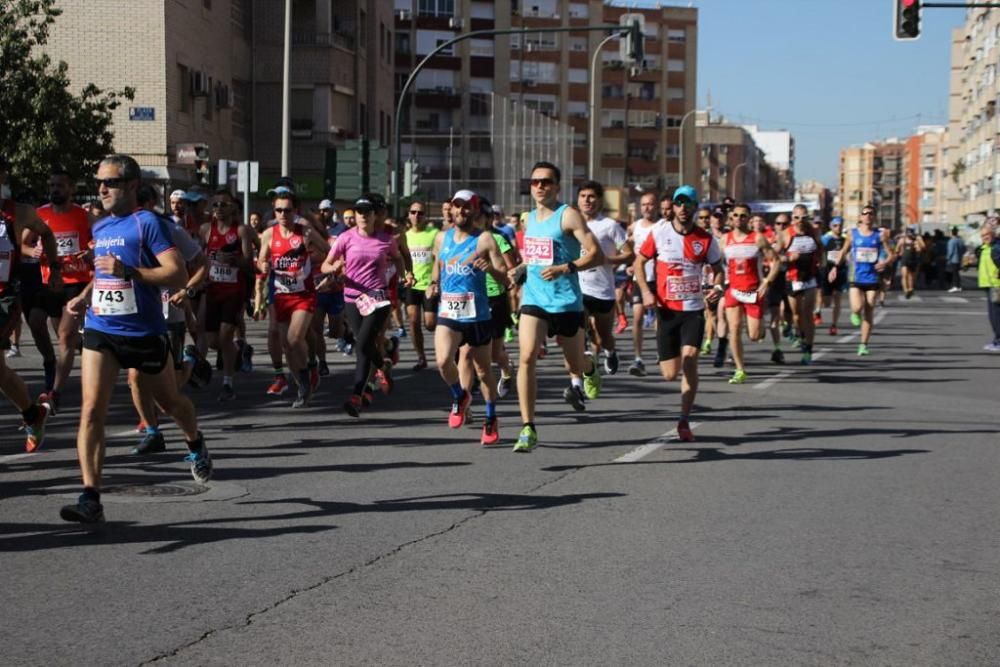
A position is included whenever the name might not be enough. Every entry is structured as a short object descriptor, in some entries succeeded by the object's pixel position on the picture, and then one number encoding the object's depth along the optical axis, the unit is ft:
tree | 99.91
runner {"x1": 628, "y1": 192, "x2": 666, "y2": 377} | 57.26
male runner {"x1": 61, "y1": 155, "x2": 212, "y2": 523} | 25.89
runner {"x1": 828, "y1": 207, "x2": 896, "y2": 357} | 70.74
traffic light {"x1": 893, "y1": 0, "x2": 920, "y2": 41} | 84.94
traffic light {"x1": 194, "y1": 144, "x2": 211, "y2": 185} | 90.84
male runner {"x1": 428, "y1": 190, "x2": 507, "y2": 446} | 37.65
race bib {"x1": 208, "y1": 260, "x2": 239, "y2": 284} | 47.57
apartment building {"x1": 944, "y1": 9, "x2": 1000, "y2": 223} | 319.68
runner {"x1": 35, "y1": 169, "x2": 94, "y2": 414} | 41.70
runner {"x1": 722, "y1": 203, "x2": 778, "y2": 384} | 55.72
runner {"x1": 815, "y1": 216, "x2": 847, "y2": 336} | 81.20
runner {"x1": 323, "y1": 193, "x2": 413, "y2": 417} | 43.55
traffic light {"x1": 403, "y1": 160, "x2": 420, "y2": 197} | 116.98
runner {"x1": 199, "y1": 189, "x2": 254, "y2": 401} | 47.37
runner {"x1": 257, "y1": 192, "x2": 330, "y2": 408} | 44.57
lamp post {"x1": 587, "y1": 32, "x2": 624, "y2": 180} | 170.60
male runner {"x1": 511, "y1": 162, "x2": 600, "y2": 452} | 35.60
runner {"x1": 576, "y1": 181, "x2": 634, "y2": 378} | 51.24
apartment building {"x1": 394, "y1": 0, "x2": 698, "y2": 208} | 258.57
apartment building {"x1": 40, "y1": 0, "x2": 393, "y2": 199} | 123.54
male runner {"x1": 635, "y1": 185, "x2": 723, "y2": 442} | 38.34
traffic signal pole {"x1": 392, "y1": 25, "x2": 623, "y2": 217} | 98.17
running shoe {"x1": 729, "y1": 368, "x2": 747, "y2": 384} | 55.36
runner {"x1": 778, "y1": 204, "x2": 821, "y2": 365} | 64.95
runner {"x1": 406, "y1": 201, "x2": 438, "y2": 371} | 59.98
